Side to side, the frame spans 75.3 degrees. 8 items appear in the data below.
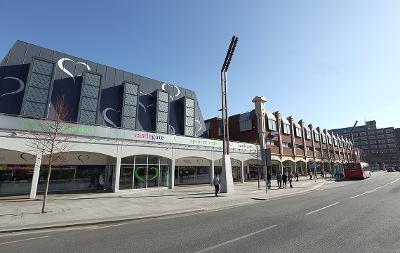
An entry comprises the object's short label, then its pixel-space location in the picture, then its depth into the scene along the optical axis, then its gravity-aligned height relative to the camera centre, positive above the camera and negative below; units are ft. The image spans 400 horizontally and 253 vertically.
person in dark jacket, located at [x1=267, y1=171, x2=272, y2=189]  83.19 +0.13
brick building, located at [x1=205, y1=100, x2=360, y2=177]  151.84 +29.04
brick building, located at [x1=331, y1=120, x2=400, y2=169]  479.41 +76.48
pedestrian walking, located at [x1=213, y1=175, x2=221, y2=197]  68.10 -0.34
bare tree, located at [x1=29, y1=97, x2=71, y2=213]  60.98 +11.49
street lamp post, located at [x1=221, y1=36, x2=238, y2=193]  75.41 +20.61
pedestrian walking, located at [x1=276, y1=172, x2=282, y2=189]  91.43 +0.48
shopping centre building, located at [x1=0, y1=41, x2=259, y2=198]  68.23 +14.55
